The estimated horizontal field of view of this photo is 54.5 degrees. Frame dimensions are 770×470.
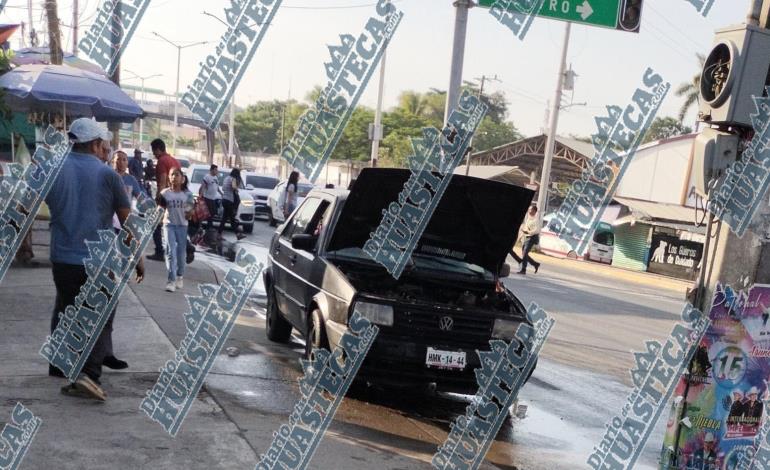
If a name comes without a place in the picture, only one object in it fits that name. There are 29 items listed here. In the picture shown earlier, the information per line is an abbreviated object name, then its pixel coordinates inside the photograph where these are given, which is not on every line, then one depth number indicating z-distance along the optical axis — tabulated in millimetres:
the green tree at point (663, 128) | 82500
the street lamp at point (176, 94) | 51412
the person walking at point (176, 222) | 9562
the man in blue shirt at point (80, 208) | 5012
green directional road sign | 10398
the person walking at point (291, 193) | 18094
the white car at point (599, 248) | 33844
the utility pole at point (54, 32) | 14002
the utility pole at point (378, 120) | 26359
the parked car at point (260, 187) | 25992
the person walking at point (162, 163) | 11156
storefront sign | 30500
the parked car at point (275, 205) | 22248
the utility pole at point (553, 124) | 31844
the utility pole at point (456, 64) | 12305
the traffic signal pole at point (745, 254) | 4672
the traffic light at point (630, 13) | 10391
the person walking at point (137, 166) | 19536
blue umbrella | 10078
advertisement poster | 4770
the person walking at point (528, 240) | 20109
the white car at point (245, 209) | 20516
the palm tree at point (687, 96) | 57344
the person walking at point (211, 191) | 17594
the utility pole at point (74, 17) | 22770
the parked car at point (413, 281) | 6016
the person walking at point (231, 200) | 18172
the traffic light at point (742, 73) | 4504
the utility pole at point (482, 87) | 57525
